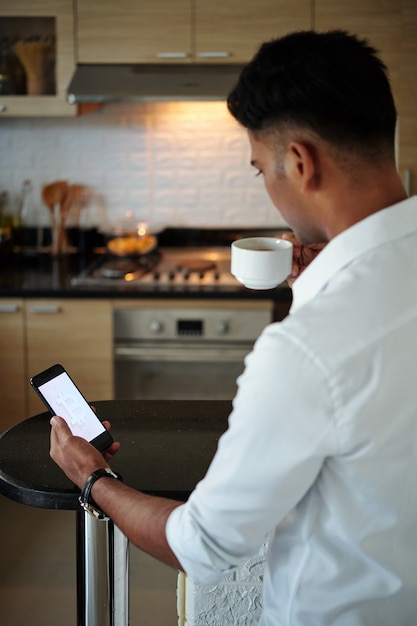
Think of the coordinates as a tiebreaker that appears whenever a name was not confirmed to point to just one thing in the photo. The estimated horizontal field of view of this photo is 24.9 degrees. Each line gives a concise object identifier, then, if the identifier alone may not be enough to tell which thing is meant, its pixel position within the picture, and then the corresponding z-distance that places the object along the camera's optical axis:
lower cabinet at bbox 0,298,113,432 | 3.67
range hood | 3.62
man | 1.06
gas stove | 3.67
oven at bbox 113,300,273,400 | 3.65
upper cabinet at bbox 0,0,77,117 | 3.72
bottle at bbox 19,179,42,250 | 4.26
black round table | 1.58
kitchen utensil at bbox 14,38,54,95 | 3.78
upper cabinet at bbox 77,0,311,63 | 3.68
